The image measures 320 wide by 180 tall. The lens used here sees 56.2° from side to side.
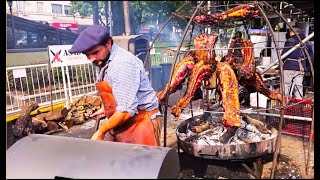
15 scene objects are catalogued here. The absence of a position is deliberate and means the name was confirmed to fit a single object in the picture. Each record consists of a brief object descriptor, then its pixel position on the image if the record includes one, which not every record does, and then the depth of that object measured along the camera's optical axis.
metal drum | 1.56
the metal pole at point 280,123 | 3.75
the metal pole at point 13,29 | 17.27
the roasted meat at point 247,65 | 4.76
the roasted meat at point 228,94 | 3.96
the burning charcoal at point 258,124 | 4.78
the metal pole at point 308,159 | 4.51
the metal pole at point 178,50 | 4.00
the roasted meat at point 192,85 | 4.43
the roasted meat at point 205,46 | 4.50
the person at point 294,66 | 8.06
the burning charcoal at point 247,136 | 4.48
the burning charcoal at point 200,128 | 4.92
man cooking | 2.66
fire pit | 3.99
